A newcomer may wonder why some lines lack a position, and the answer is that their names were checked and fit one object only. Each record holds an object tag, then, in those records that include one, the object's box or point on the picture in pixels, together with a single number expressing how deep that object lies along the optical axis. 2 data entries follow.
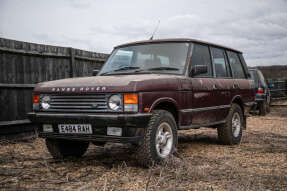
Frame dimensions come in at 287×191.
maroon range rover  4.11
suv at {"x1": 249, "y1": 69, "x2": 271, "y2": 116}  12.64
